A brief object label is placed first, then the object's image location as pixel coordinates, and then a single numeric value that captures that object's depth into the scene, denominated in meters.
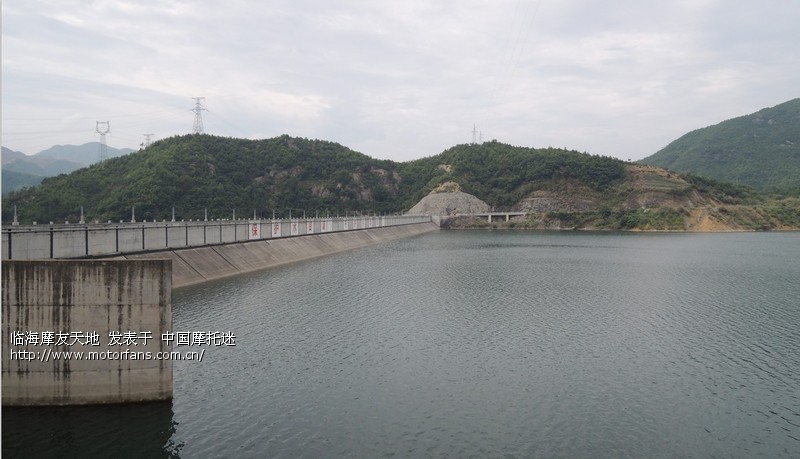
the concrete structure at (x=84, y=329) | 16.11
